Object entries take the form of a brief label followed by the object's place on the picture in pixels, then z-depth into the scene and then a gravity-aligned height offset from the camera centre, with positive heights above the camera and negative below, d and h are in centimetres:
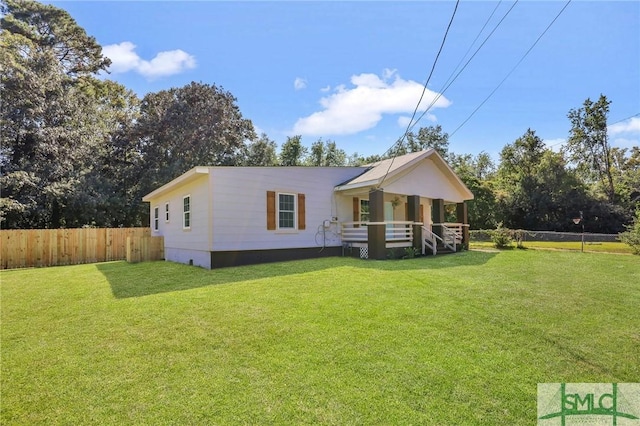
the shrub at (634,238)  1335 -90
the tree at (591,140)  3441 +789
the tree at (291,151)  3553 +741
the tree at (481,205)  2936 +117
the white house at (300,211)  1073 +40
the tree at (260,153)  2902 +603
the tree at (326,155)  3875 +767
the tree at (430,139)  4100 +965
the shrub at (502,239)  1642 -99
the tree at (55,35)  2047 +1261
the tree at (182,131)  2370 +669
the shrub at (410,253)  1239 -120
